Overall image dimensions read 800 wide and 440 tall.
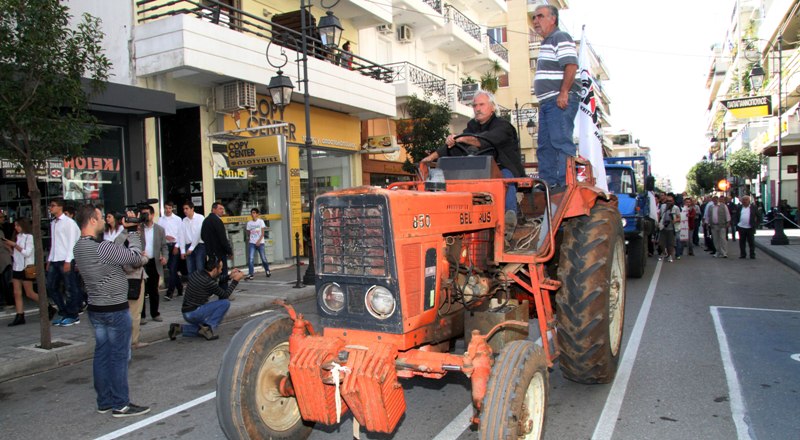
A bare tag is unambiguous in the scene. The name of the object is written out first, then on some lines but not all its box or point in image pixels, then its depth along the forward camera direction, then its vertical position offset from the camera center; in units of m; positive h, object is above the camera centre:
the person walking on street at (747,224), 14.64 -0.87
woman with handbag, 8.68 -0.74
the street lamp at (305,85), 11.45 +2.51
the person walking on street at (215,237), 9.89 -0.49
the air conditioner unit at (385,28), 21.32 +6.74
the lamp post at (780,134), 17.42 +2.20
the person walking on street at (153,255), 8.62 -0.70
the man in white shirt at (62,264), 8.48 -0.78
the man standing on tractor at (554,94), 5.16 +0.99
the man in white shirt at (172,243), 10.87 -0.64
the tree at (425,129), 17.64 +2.34
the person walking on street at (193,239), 11.09 -0.58
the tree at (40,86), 6.60 +1.58
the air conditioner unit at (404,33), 22.46 +6.85
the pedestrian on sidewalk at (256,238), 13.52 -0.73
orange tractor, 3.01 -0.77
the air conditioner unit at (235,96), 13.01 +2.64
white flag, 5.97 +0.73
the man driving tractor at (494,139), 5.00 +0.55
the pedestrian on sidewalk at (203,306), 7.49 -1.31
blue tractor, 11.17 -0.34
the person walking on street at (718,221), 15.29 -0.80
